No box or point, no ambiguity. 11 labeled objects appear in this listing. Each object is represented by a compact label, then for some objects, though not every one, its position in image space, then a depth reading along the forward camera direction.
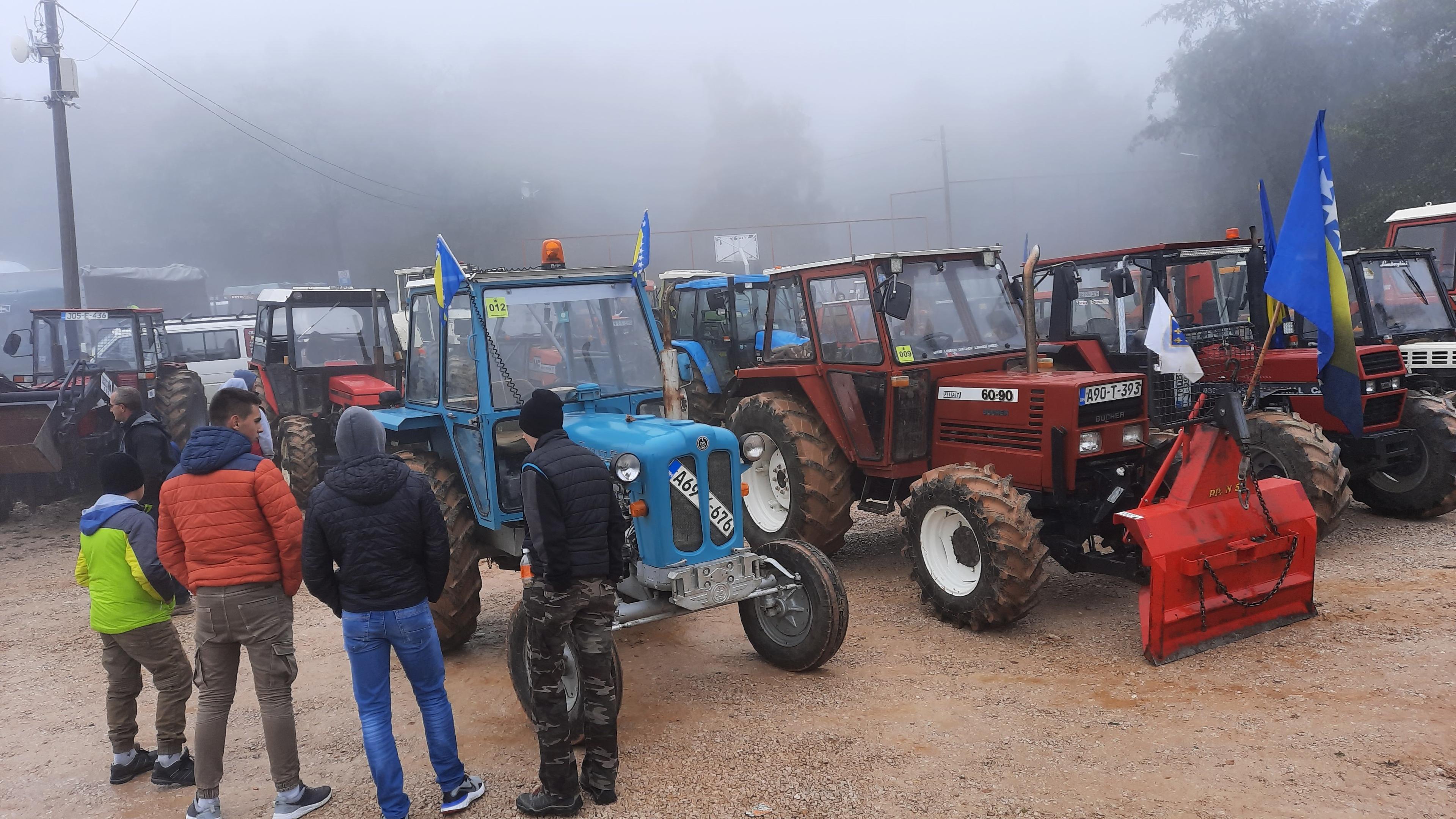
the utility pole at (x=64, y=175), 17.28
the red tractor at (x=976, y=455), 5.13
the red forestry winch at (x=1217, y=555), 4.89
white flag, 5.24
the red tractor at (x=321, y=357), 10.20
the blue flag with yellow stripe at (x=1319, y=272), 5.04
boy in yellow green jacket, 4.16
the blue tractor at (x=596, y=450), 4.53
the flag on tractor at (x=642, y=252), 5.18
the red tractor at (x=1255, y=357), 7.26
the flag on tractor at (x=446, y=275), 4.82
